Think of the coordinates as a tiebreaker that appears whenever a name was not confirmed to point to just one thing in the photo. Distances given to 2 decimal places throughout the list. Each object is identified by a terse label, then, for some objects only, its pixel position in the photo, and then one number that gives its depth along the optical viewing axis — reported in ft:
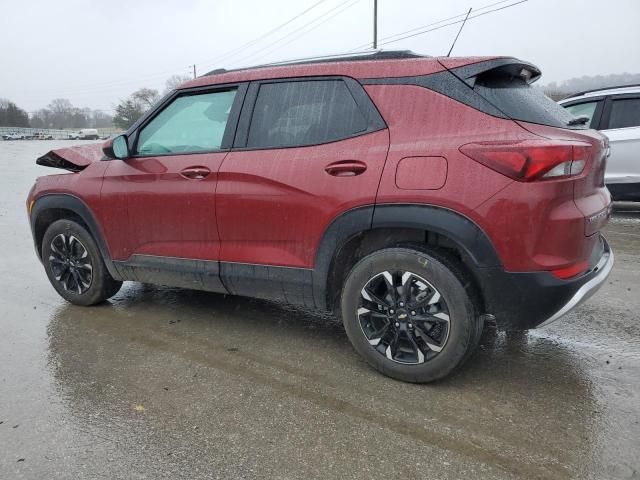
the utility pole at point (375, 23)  83.10
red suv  8.21
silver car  23.97
